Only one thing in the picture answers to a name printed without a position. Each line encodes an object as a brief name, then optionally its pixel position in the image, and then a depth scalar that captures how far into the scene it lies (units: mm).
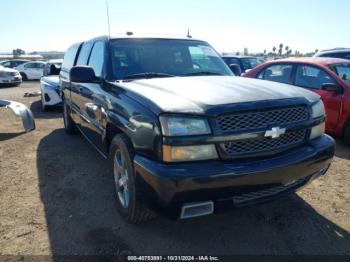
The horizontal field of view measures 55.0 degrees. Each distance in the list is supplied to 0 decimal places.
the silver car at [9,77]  18828
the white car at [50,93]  9383
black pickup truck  2484
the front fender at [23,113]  6893
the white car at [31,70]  24281
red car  5609
